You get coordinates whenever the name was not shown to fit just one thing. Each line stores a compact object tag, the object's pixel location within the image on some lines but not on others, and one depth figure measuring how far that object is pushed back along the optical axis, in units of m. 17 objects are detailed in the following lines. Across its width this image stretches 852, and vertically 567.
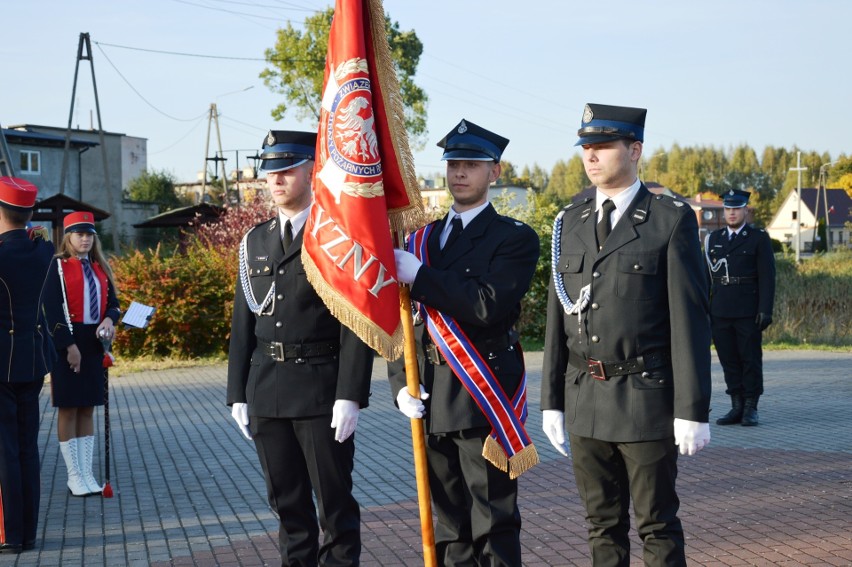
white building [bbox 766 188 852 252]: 104.44
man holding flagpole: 4.25
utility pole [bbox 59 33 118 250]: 30.74
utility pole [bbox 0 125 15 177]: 19.69
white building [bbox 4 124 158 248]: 46.97
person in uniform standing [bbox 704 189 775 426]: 9.83
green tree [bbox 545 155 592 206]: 167.00
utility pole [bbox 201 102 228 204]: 47.41
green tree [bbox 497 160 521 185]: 109.15
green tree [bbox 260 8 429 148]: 40.84
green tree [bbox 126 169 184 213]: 54.56
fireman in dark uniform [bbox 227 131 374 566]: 4.47
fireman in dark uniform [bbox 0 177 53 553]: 5.91
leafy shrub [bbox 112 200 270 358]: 17.41
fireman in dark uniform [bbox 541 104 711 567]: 3.94
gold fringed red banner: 4.26
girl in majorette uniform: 7.38
